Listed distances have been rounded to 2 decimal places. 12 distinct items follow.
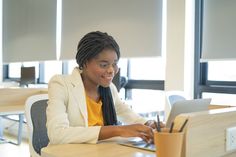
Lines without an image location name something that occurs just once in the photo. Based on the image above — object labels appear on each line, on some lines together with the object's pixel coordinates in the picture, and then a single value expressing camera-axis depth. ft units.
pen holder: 2.81
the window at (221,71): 11.28
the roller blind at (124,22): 12.55
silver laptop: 3.80
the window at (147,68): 13.06
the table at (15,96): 12.53
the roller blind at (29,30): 17.76
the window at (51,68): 18.54
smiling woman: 4.24
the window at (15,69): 21.58
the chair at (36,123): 5.64
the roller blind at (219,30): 10.80
